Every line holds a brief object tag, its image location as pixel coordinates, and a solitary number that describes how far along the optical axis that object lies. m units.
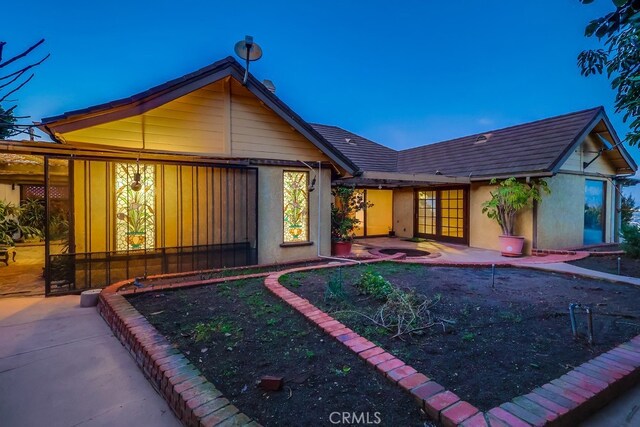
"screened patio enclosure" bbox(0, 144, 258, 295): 5.42
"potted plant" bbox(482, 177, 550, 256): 9.05
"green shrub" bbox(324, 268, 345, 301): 4.26
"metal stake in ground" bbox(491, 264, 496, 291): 5.14
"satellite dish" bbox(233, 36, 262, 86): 5.95
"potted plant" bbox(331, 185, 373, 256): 8.51
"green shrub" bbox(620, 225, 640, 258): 7.62
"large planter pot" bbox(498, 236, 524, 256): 9.20
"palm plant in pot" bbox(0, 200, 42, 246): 7.28
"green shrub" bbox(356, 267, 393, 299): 4.27
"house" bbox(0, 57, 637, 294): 5.55
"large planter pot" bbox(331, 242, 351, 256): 8.45
